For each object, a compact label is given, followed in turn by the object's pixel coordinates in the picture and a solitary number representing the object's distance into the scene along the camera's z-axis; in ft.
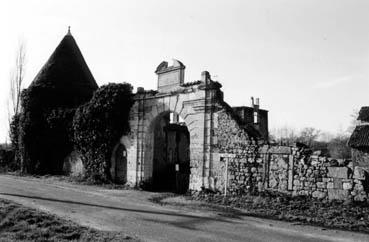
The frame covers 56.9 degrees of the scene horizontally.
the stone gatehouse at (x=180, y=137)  42.73
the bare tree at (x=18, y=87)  96.94
